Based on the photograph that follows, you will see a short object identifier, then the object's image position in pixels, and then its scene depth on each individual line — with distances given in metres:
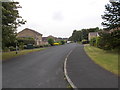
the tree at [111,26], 11.97
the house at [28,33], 41.69
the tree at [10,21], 9.02
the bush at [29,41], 28.13
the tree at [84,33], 64.98
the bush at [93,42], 22.50
